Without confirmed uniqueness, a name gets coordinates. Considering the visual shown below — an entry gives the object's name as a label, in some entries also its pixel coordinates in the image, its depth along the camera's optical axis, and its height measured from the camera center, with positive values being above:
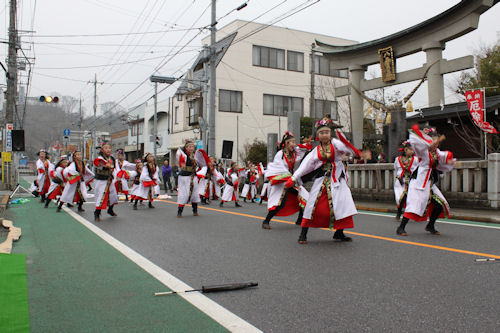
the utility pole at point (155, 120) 34.83 +3.11
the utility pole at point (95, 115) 50.33 +5.32
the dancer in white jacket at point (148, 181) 14.95 -0.62
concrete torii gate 16.67 +4.70
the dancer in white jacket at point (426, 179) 7.64 -0.30
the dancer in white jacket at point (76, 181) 12.80 -0.52
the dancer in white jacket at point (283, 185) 8.98 -0.46
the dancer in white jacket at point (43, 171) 16.36 -0.31
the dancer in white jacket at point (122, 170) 11.79 -0.21
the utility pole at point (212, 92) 23.27 +3.46
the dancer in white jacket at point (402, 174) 10.40 -0.29
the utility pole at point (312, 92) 26.84 +3.98
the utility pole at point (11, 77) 23.34 +4.31
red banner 14.20 +1.72
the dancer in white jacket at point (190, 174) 11.74 -0.31
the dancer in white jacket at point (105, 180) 11.00 -0.43
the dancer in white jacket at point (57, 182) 14.19 -0.61
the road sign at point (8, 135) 22.09 +1.30
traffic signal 23.31 +3.20
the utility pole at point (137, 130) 49.97 +3.70
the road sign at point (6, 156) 22.70 +0.29
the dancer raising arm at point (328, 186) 6.82 -0.37
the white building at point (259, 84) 34.75 +6.06
